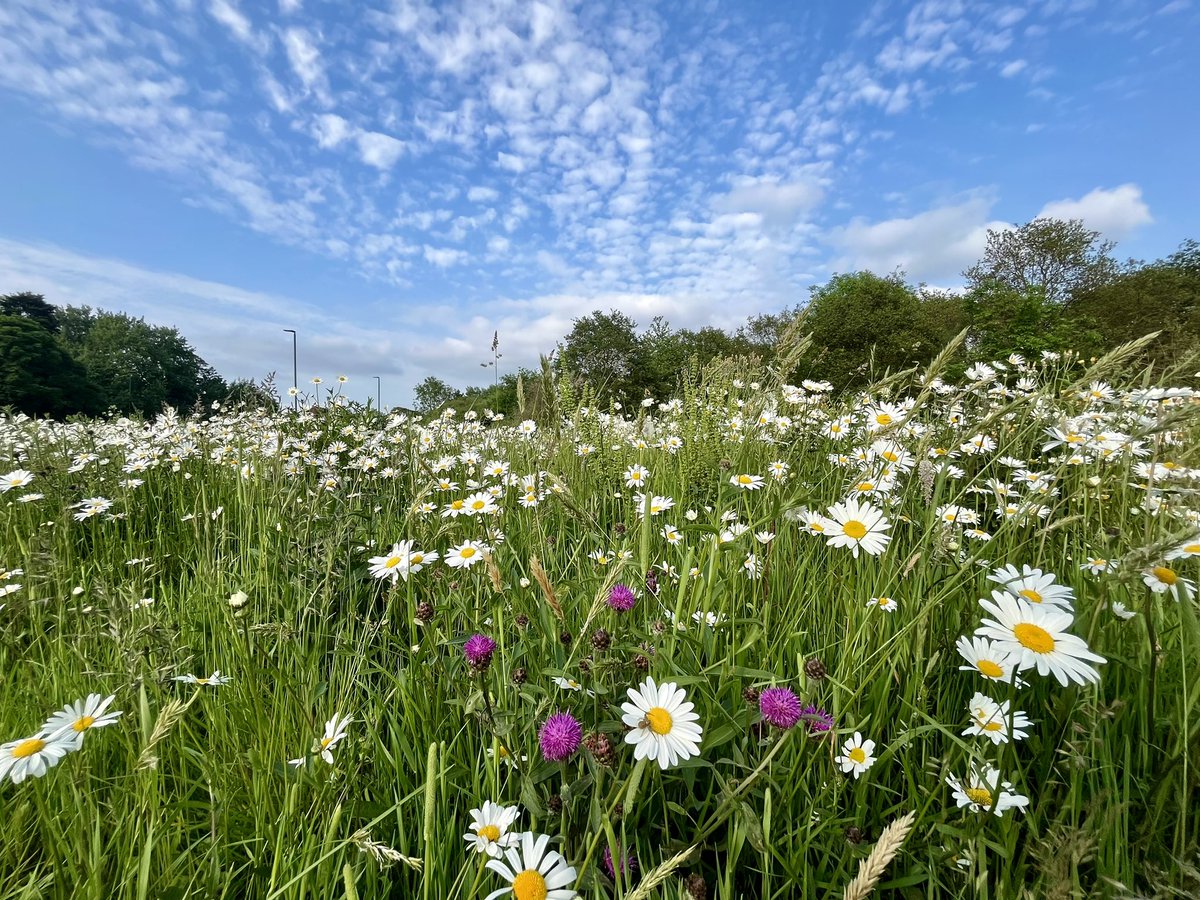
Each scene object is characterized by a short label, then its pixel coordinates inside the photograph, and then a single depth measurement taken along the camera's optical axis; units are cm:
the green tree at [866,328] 2279
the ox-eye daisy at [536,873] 35
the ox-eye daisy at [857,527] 54
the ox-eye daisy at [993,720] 44
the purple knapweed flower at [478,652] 44
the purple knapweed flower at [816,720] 44
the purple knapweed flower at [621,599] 52
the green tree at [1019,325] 1759
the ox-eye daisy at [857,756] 46
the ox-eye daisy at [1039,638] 41
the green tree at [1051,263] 2157
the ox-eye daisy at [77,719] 43
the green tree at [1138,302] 1965
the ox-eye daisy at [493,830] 39
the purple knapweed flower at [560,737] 41
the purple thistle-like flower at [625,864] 38
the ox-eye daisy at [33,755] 39
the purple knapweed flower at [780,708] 41
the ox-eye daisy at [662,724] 38
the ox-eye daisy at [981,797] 41
